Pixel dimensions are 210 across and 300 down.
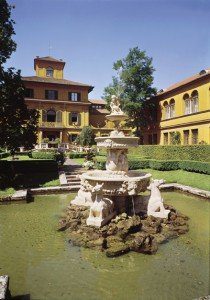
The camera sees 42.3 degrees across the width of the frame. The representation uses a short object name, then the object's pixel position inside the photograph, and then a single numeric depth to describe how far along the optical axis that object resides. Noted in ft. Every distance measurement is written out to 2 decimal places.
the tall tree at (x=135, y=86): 130.31
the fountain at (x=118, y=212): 27.66
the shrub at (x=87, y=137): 122.93
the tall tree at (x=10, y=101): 54.95
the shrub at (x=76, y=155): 112.37
